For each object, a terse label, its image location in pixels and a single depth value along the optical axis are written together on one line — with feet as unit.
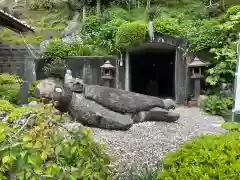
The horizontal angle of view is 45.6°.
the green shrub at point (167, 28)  34.35
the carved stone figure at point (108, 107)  20.68
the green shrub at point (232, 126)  8.85
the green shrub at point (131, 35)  34.01
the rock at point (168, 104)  25.07
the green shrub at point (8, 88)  27.58
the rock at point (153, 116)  22.68
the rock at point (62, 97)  21.26
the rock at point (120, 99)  22.76
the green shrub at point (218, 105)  28.58
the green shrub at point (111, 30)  37.30
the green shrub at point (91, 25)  42.09
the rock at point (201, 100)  31.48
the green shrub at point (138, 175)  11.00
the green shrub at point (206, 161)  6.93
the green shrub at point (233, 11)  35.09
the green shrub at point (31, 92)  29.81
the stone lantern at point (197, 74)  32.91
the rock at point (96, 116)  20.30
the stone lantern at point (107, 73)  34.09
